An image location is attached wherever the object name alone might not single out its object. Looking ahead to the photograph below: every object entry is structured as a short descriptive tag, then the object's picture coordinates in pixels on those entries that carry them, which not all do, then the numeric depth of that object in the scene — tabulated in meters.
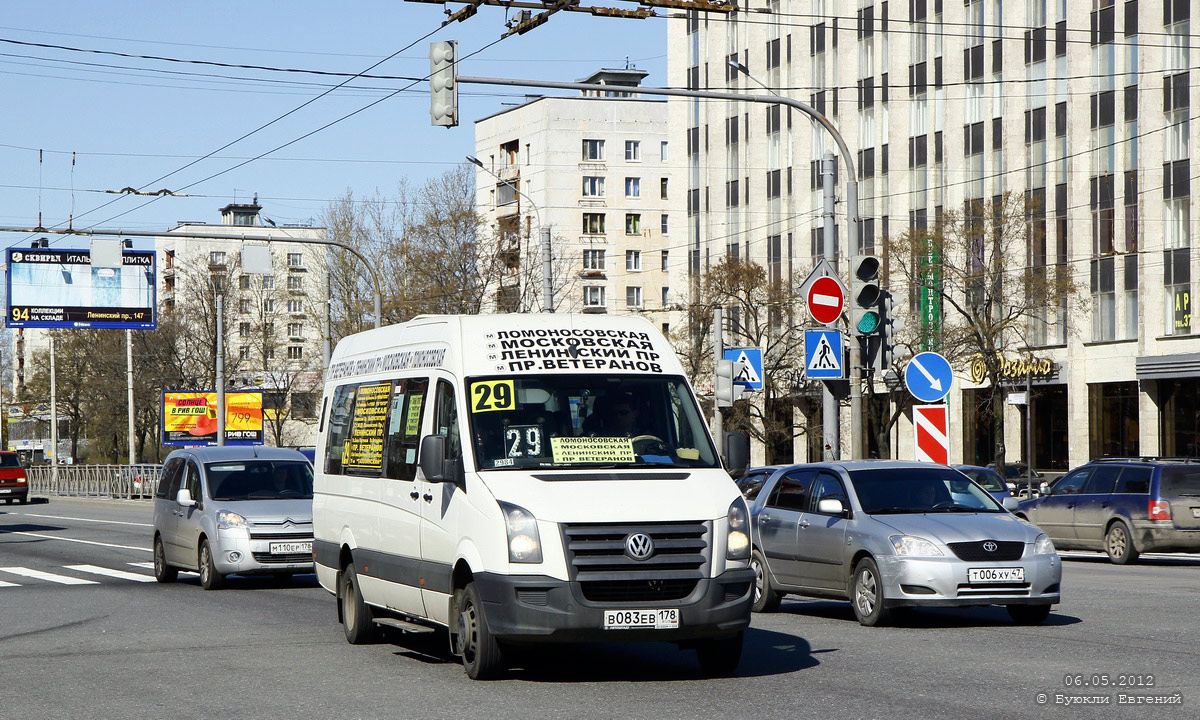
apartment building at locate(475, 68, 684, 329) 100.69
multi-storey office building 52.59
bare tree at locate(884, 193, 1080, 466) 49.12
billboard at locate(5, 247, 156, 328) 49.59
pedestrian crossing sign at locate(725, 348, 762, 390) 31.61
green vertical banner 49.28
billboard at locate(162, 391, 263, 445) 59.91
